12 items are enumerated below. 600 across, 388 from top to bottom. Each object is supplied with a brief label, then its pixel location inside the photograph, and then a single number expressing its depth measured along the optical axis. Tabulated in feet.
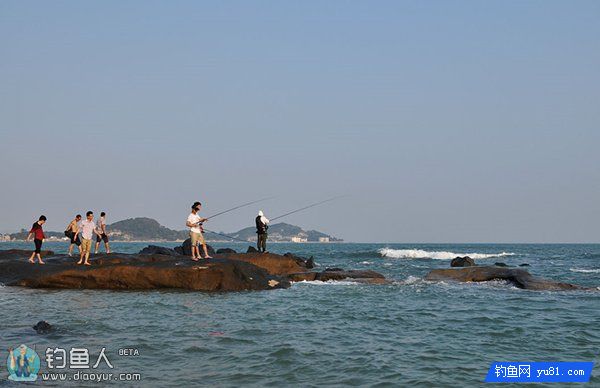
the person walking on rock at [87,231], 71.34
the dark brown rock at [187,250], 106.59
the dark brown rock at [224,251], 111.77
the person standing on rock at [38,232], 76.13
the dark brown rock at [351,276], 85.92
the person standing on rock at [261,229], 89.56
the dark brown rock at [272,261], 90.38
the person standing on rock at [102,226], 87.56
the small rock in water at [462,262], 133.28
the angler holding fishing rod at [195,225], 69.77
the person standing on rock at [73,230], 84.07
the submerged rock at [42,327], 41.37
